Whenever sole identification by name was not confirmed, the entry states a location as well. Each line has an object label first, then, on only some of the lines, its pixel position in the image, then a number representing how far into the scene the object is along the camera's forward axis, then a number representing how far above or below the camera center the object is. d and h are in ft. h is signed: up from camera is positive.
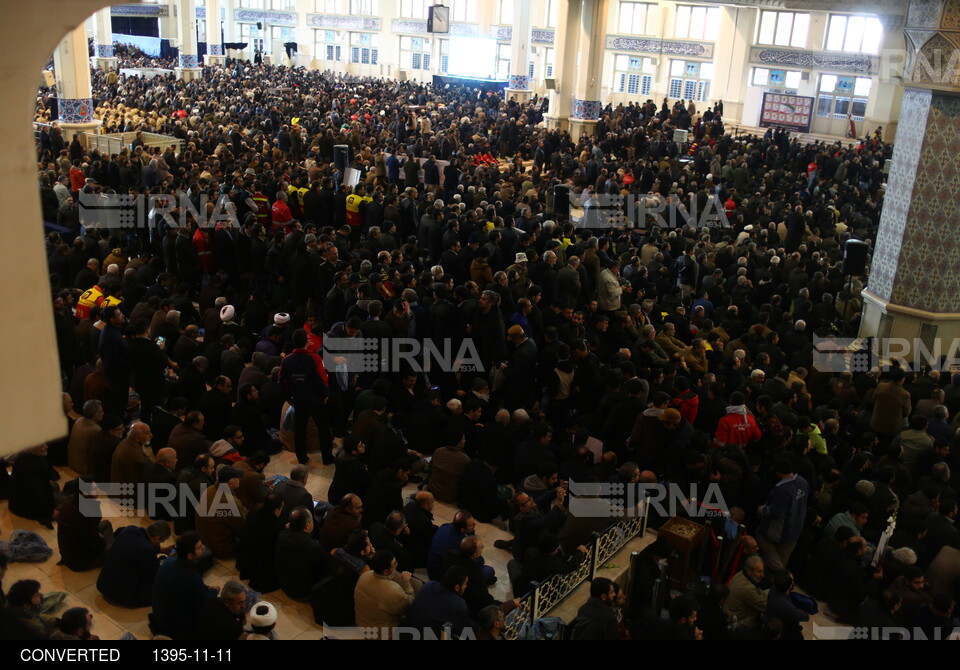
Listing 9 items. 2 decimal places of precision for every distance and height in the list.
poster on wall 83.05 +0.58
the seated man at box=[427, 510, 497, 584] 16.70 -8.37
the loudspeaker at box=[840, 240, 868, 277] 31.55 -4.94
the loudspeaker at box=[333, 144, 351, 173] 47.96 -3.44
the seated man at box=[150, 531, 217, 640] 14.69 -8.40
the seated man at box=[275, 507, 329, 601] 16.14 -8.40
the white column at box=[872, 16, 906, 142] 76.13 +1.36
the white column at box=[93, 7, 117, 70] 100.42 +4.11
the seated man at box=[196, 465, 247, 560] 17.26 -8.50
